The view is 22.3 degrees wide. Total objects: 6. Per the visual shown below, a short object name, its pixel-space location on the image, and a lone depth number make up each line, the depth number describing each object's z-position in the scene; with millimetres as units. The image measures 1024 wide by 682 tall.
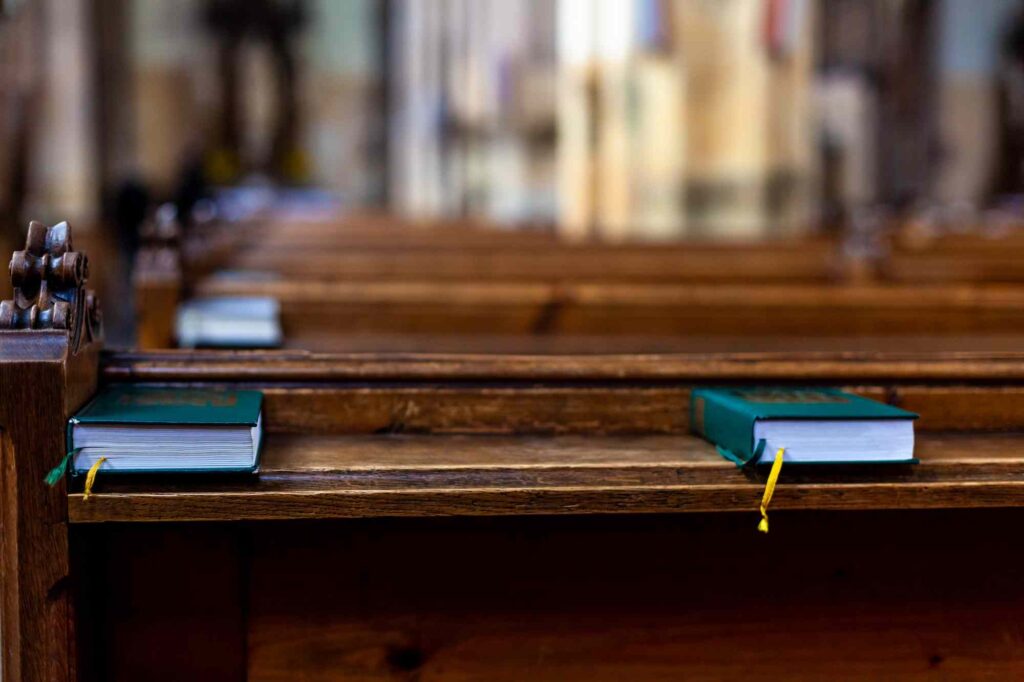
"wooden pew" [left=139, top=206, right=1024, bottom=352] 2466
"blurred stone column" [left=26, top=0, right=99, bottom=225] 12392
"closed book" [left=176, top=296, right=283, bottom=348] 2491
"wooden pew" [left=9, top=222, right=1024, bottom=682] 1791
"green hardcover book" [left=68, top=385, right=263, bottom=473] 1774
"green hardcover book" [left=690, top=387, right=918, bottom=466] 1825
